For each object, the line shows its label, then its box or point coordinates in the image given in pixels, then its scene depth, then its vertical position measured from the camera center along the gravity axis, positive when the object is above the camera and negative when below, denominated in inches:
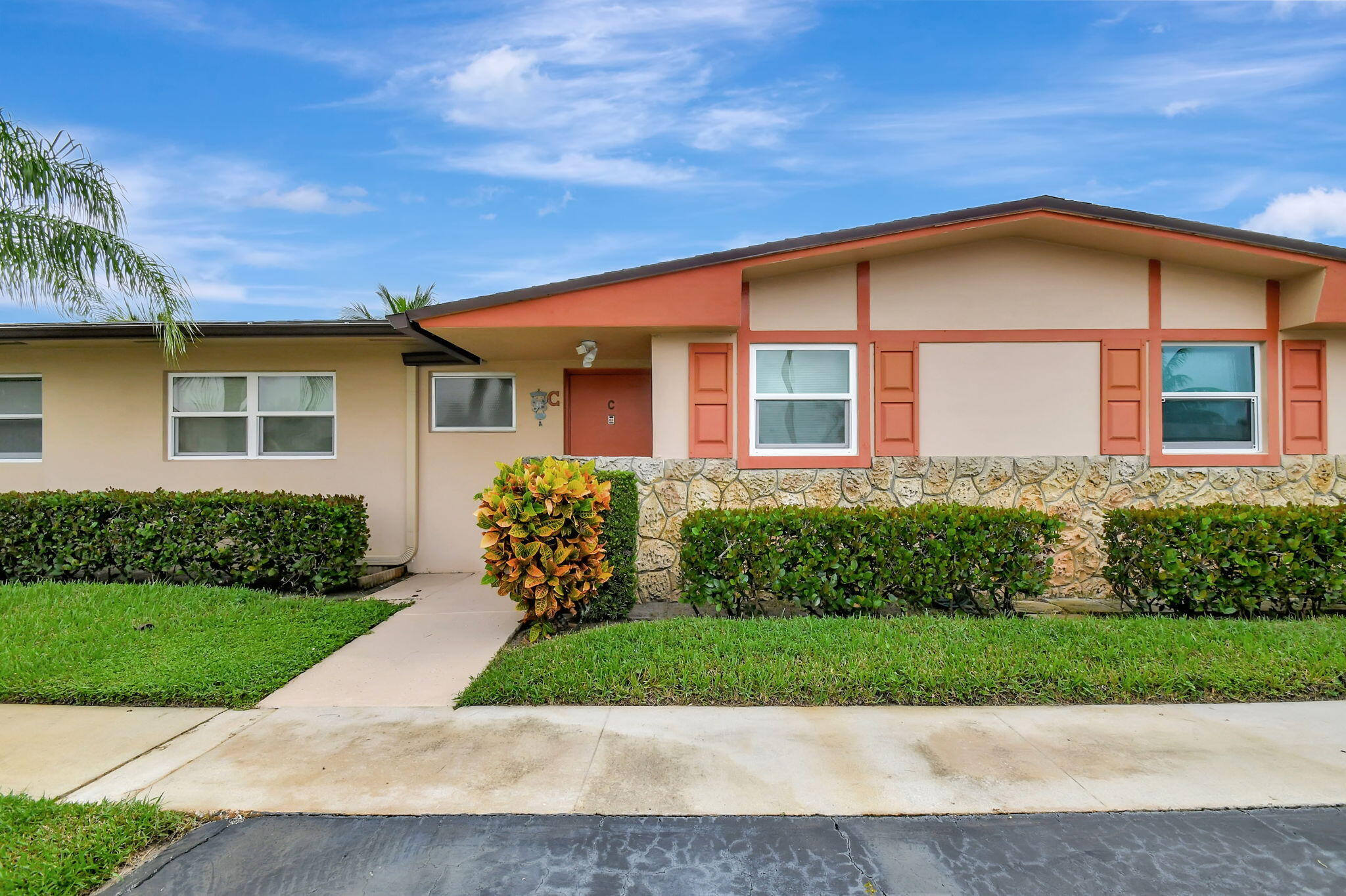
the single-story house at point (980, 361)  271.6 +37.3
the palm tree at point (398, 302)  792.3 +173.9
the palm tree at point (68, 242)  264.2 +84.6
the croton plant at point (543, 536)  213.9 -26.8
